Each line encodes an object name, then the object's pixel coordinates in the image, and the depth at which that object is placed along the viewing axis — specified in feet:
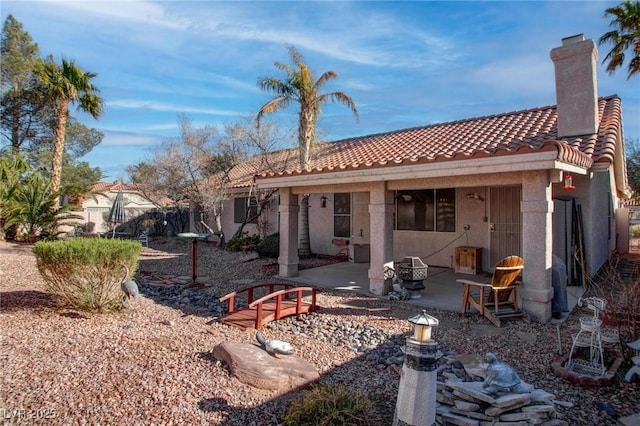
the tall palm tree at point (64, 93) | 54.49
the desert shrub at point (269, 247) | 44.70
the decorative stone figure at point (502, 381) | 11.62
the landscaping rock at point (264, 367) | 13.69
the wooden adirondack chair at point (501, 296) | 21.57
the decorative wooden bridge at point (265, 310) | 20.66
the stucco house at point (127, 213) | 73.60
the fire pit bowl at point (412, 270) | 26.71
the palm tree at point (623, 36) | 45.55
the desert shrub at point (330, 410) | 10.98
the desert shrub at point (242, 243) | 50.78
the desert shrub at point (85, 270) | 19.80
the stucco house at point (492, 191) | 21.75
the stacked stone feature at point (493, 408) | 11.08
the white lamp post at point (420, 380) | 10.16
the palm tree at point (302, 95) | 44.83
